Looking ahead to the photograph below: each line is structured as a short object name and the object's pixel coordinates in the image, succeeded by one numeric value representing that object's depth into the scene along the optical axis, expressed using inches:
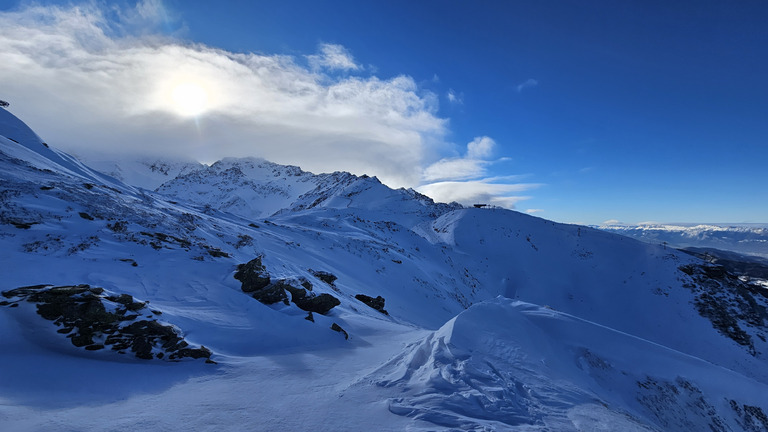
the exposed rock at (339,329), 402.6
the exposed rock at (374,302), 706.2
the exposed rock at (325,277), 738.2
